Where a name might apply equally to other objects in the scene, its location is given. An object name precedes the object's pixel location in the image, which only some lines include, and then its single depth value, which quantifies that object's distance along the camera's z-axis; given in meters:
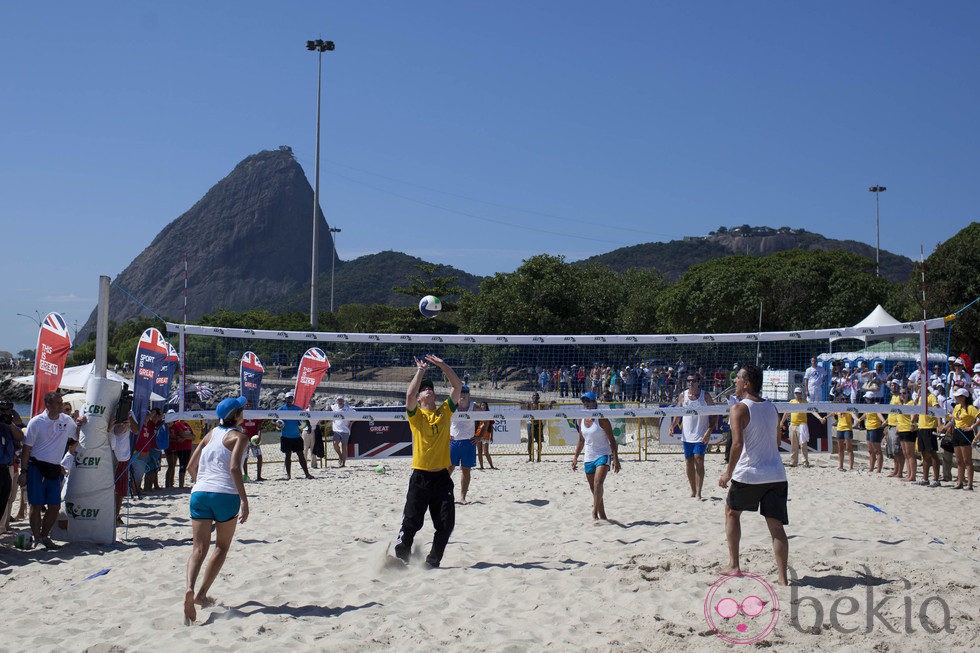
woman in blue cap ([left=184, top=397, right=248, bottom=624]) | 4.72
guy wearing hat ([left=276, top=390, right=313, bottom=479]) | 12.27
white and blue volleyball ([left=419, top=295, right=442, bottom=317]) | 10.24
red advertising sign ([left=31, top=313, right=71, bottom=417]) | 8.39
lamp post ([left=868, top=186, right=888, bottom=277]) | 70.56
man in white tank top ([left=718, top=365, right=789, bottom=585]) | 5.07
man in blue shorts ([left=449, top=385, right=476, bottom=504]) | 9.28
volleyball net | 9.08
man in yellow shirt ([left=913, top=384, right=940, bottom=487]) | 10.50
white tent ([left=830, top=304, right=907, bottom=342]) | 21.96
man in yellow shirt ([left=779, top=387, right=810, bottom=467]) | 13.13
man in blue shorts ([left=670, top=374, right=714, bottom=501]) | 8.97
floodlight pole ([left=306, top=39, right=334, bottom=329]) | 44.06
